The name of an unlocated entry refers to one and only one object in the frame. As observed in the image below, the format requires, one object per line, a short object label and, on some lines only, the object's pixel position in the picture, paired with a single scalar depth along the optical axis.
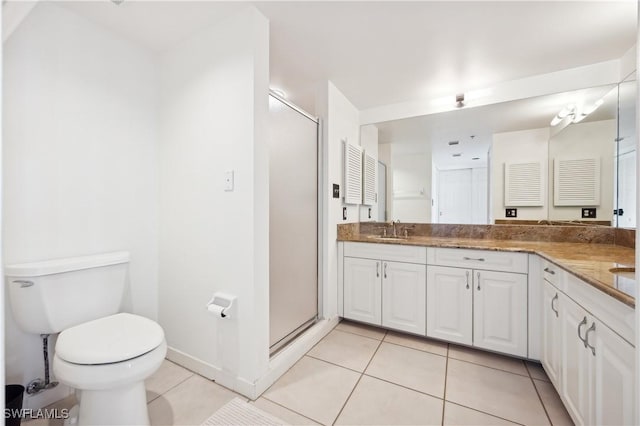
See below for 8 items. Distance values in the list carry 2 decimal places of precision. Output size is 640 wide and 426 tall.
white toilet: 1.15
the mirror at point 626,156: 1.84
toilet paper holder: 1.56
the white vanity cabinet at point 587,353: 0.94
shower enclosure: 1.85
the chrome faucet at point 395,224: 2.79
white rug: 1.38
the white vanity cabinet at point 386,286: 2.19
